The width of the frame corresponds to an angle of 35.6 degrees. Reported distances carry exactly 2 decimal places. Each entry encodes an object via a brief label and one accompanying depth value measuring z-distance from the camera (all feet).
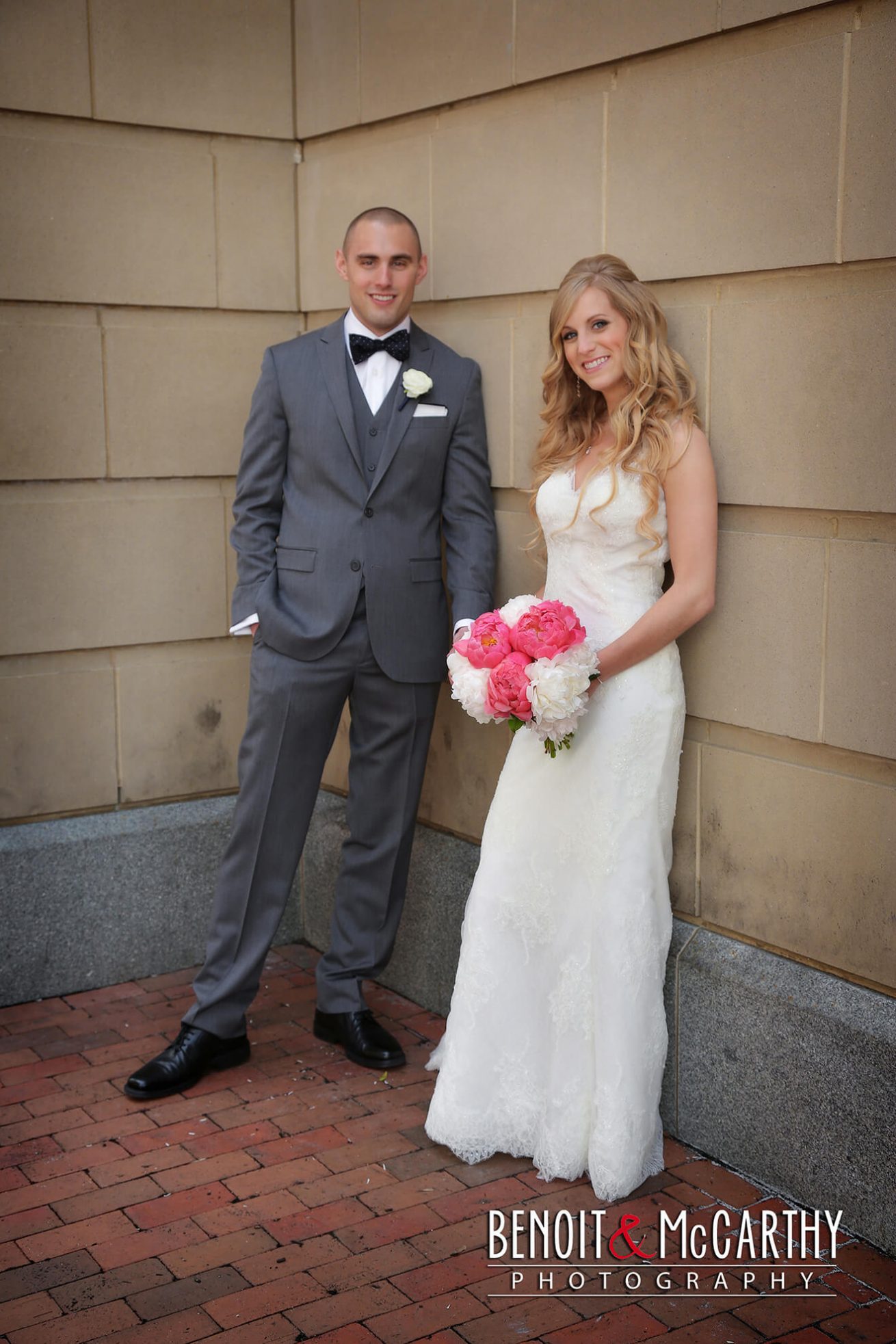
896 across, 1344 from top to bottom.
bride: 11.61
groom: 13.84
